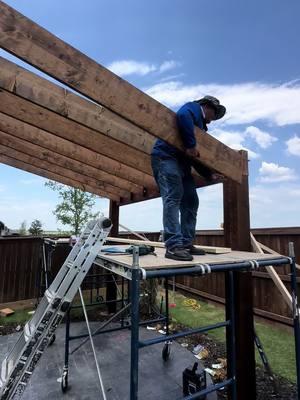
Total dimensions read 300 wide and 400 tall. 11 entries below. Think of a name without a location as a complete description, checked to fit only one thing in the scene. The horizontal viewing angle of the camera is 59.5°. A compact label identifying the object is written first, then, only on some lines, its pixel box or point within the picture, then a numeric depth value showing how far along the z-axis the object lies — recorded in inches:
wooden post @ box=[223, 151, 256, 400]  91.7
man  77.3
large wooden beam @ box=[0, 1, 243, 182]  58.7
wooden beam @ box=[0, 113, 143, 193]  126.8
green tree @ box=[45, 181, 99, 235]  408.2
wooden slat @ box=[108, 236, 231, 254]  98.3
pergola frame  61.7
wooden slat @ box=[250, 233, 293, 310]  99.7
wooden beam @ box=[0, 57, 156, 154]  81.0
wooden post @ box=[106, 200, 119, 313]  222.4
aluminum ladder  71.5
